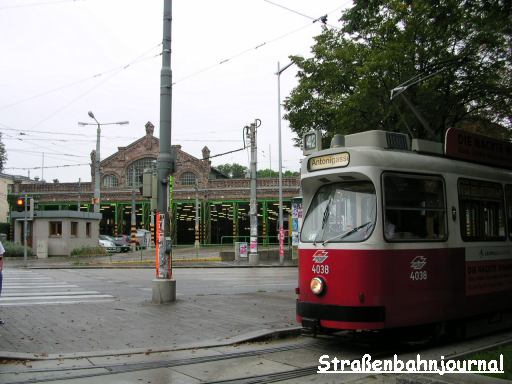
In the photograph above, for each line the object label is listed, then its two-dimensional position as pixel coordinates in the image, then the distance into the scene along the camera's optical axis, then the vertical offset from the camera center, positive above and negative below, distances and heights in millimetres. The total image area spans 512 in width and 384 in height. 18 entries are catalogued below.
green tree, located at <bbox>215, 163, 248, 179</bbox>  125381 +13633
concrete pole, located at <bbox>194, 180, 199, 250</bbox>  46716 -1004
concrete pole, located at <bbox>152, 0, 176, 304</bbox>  13062 +1463
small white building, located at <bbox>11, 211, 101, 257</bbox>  36094 -179
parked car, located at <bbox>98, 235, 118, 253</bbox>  43959 -1225
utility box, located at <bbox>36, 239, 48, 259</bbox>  35562 -1289
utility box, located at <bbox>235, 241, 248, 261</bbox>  34031 -1467
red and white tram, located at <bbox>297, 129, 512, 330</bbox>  7672 -151
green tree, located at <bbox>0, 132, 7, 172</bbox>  65250 +8893
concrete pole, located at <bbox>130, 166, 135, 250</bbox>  43781 -364
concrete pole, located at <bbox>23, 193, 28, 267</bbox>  27303 -1165
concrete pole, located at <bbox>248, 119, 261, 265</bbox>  31664 +1378
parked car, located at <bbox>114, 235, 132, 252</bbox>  46388 -1293
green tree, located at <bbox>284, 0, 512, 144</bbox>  17750 +5144
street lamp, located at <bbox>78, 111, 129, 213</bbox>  38331 +3975
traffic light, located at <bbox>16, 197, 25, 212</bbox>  27141 +1322
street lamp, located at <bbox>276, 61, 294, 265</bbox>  32156 +4834
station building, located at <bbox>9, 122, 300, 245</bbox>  57281 +3483
